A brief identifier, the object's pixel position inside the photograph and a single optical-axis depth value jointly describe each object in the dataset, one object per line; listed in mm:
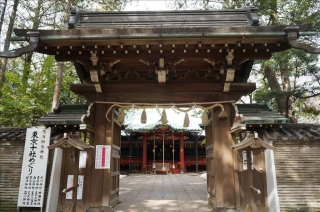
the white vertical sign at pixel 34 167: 5215
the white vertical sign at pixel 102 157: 5301
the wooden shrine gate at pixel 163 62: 4277
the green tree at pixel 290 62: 9680
